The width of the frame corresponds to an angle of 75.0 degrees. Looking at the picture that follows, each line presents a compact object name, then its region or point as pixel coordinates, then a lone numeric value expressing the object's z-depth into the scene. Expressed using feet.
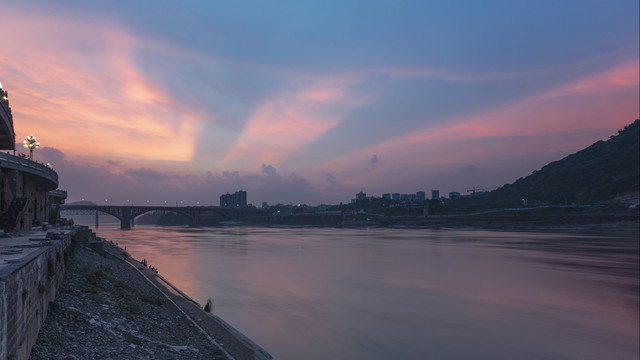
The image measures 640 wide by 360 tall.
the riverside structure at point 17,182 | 91.35
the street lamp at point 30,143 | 158.81
